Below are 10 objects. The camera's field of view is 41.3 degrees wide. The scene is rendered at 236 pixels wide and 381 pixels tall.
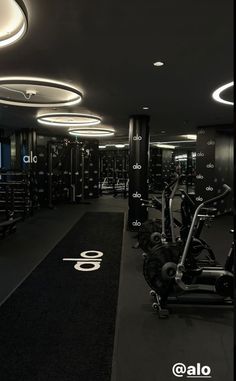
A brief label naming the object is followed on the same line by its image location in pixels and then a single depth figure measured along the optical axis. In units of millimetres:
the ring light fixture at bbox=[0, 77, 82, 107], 4727
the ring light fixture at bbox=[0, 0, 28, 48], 2841
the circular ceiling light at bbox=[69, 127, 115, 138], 11035
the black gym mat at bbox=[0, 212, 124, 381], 2219
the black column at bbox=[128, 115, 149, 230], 7270
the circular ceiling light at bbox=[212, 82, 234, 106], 4844
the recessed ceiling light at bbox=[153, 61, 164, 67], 3828
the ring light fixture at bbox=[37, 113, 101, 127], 7850
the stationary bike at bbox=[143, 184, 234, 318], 3092
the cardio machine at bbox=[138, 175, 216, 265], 3612
